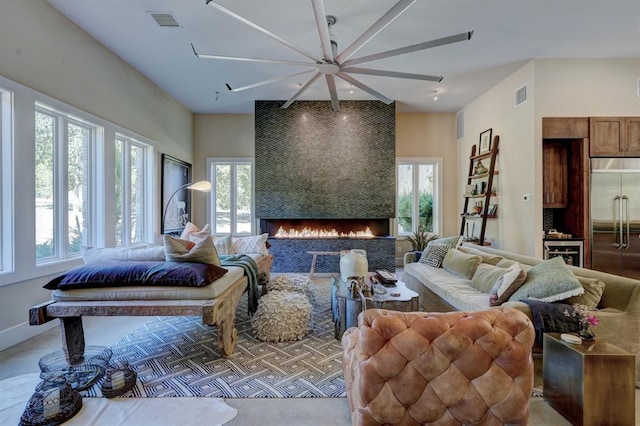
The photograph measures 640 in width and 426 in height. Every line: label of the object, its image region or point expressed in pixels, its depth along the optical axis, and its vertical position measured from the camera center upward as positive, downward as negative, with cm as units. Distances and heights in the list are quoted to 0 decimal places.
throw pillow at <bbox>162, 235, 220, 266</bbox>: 268 -35
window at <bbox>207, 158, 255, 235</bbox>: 723 +36
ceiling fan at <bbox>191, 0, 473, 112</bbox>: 225 +146
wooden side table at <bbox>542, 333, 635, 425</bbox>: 173 -100
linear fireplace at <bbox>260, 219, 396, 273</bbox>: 618 -78
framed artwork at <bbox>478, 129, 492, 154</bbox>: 573 +129
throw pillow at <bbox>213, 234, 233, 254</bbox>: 442 -48
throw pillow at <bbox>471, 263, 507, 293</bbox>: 293 -66
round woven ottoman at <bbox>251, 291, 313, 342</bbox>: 295 -105
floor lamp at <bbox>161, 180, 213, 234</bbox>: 469 +39
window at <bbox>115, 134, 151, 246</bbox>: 468 +34
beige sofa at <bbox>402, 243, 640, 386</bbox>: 214 -78
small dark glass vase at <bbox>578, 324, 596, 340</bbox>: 191 -77
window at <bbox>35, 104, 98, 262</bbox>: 336 +36
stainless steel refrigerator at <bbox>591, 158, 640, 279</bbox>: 434 -10
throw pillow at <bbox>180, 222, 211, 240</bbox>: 392 -28
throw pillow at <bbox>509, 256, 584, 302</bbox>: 224 -56
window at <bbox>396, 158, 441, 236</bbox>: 716 +31
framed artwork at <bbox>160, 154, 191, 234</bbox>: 587 +32
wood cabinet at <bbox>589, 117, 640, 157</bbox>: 449 +108
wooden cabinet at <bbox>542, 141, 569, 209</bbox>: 470 +54
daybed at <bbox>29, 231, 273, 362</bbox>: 241 -67
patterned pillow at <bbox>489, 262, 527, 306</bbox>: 252 -62
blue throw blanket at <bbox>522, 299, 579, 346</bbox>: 210 -76
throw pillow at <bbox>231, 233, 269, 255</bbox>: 461 -51
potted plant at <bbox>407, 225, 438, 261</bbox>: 617 -63
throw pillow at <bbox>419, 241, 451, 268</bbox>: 411 -60
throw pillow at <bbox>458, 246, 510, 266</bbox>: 348 -55
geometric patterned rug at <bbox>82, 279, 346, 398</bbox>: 217 -125
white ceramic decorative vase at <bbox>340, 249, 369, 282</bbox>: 311 -56
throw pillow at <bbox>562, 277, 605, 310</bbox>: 223 -63
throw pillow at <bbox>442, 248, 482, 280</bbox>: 348 -62
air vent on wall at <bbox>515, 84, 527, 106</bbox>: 471 +178
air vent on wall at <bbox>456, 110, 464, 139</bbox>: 678 +190
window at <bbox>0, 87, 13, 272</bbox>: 288 +33
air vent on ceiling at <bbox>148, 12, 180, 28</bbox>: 346 +221
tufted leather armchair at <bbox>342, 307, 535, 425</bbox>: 127 -66
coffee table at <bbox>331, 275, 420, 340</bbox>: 262 -80
